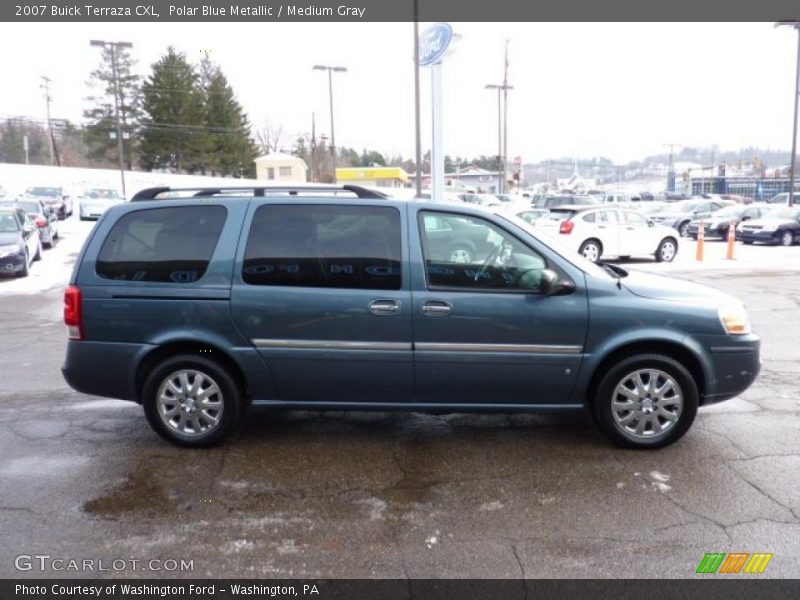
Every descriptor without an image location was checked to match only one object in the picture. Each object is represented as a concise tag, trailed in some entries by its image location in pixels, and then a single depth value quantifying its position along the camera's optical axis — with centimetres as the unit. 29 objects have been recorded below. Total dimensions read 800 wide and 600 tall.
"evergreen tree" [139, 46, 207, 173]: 6103
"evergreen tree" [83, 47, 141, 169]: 6288
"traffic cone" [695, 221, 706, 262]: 1769
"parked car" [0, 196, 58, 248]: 2005
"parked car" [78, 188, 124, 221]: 3041
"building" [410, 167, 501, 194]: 9334
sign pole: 1642
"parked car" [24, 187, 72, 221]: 3222
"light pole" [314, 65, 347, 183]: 4259
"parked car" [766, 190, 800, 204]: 4977
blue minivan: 441
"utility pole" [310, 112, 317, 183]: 6689
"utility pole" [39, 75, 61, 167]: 7266
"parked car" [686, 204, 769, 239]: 2467
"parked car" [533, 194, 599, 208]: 2776
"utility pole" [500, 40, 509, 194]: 4209
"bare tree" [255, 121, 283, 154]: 8838
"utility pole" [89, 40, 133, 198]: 3716
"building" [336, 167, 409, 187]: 5812
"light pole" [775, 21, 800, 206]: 2611
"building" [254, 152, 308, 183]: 6462
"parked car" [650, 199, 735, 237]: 2806
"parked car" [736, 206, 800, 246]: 2175
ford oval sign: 1564
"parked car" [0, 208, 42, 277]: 1402
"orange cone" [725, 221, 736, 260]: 1798
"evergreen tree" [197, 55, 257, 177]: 6550
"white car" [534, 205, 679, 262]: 1628
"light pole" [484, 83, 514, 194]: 4923
